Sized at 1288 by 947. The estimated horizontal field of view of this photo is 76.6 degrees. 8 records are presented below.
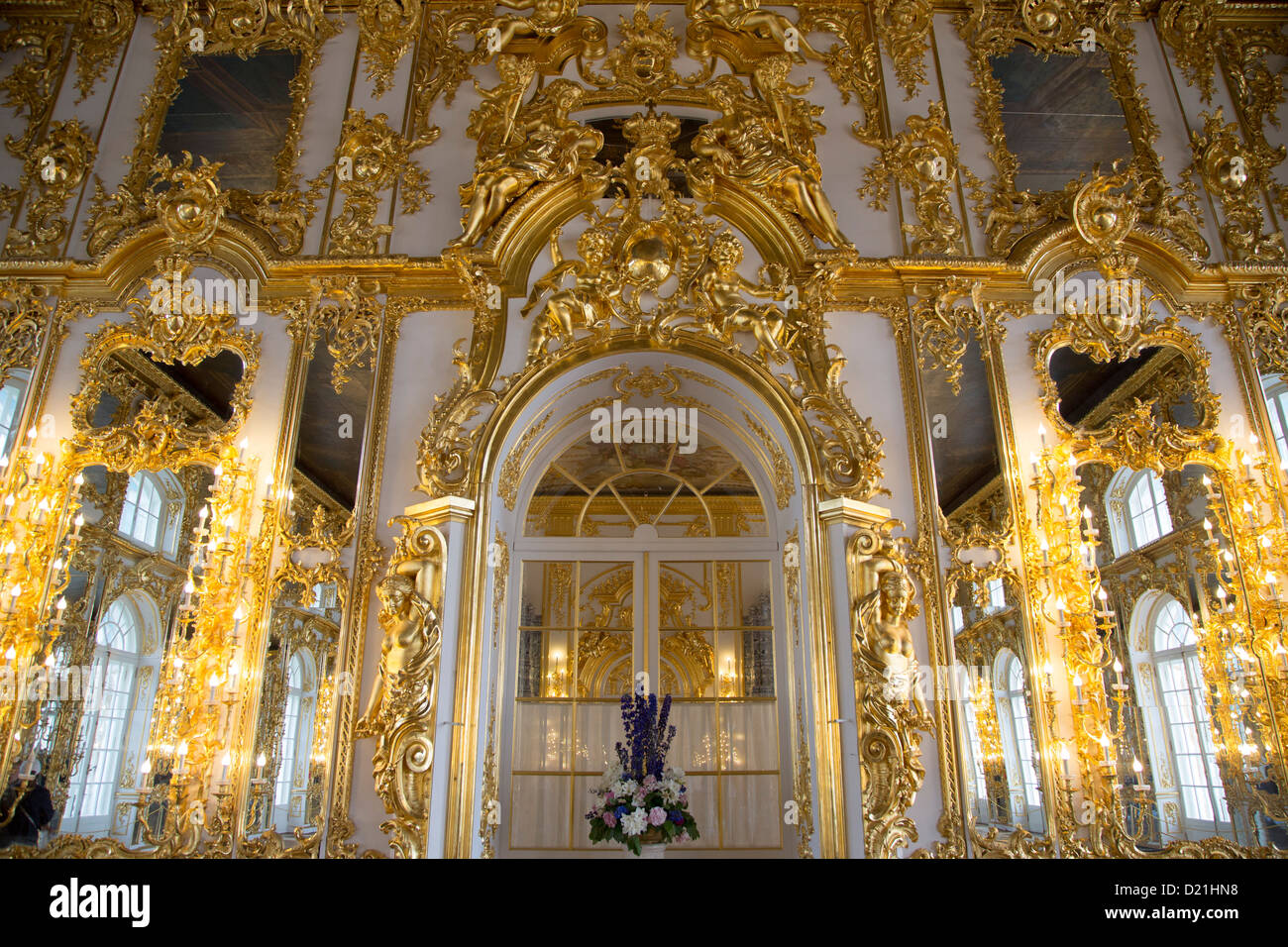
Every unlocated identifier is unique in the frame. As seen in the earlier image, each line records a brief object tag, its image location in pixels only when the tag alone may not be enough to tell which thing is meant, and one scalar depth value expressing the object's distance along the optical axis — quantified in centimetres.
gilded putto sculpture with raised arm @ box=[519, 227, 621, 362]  631
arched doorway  617
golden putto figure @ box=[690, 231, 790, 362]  628
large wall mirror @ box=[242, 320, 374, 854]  531
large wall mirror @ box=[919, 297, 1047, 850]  529
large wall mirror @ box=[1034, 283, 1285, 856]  527
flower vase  510
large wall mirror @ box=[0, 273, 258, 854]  534
